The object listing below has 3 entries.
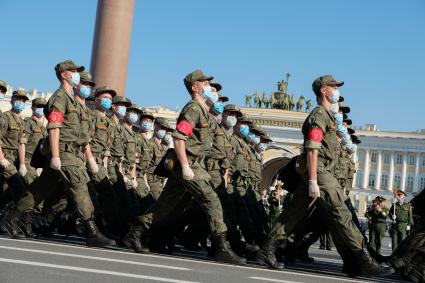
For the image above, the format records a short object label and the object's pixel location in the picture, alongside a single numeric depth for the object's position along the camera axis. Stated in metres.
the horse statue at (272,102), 90.12
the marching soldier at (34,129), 13.84
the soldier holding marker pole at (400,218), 20.66
